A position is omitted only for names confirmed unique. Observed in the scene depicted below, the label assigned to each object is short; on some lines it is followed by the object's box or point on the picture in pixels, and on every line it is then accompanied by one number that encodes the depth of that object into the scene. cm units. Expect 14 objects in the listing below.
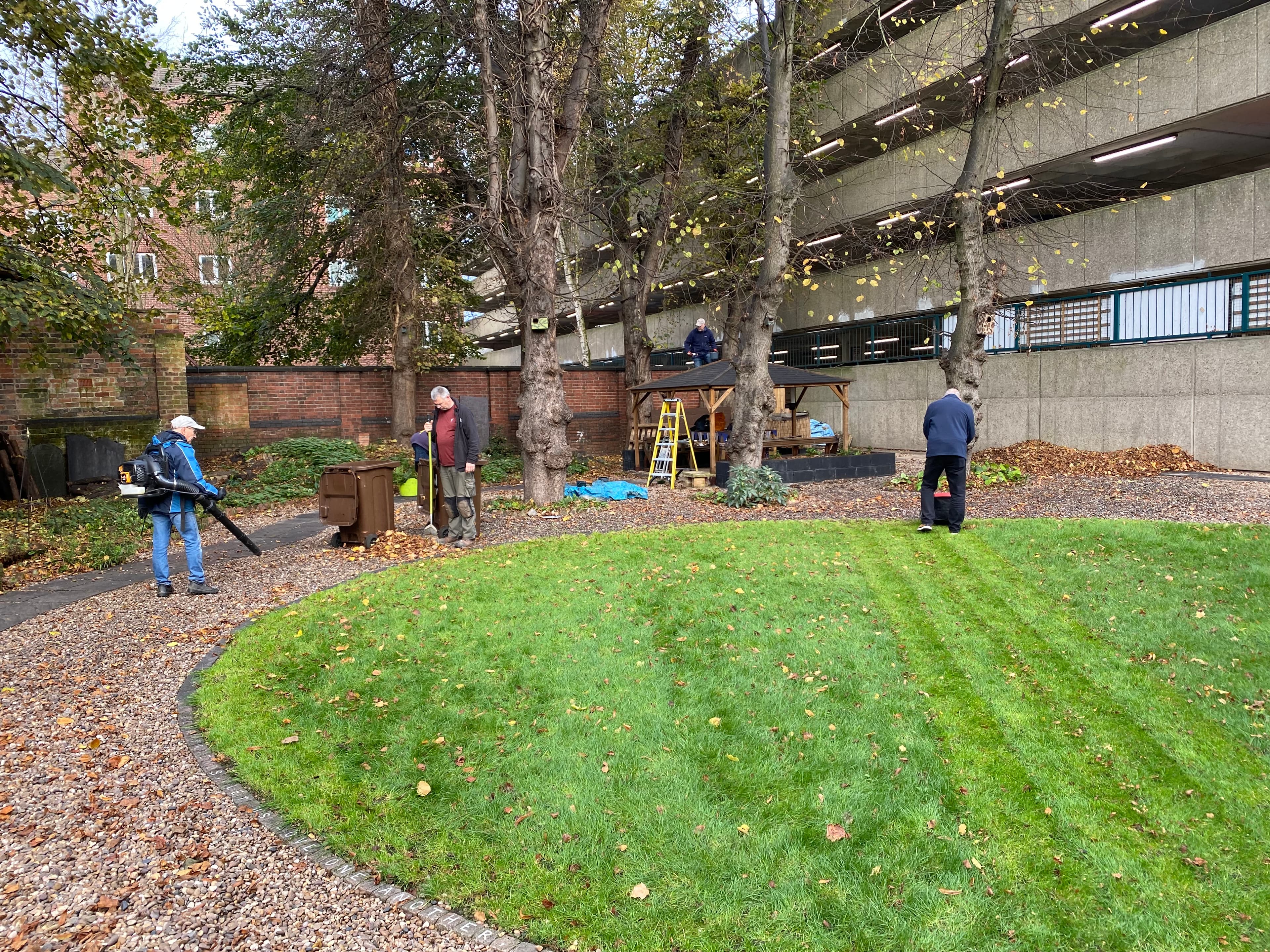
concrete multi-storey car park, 1288
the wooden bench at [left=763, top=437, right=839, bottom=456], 1591
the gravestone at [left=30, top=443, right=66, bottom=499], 1315
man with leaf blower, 768
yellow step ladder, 1519
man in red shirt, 977
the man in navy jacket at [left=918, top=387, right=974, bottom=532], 926
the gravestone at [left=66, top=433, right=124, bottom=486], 1368
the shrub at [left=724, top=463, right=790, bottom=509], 1202
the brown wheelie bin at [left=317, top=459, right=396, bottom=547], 950
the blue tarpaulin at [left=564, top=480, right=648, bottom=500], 1320
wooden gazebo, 1497
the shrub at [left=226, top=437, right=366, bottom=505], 1467
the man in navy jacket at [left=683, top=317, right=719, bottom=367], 1838
